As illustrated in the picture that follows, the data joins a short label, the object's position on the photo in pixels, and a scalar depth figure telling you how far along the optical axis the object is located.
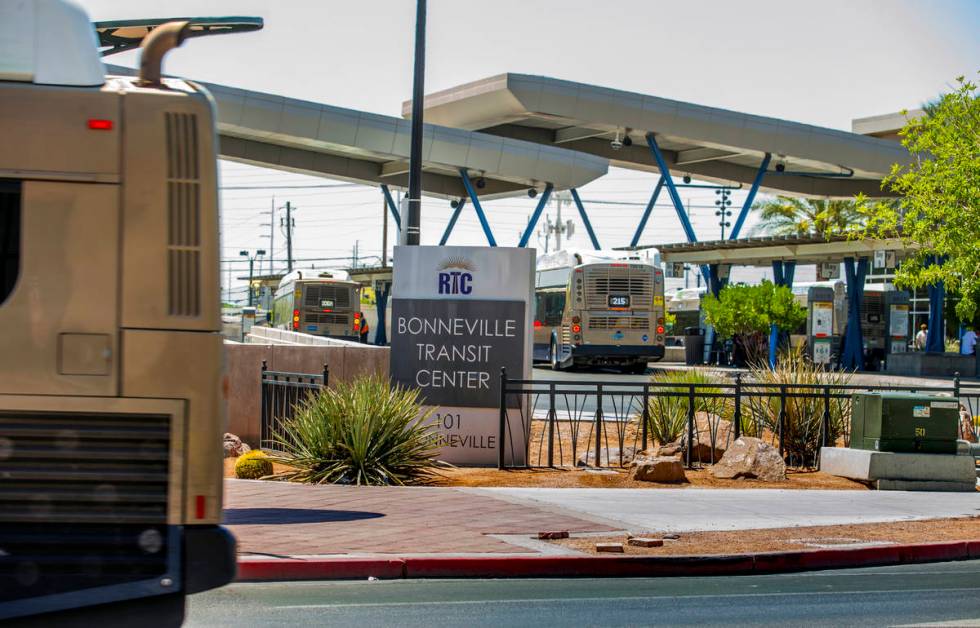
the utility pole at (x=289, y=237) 114.56
